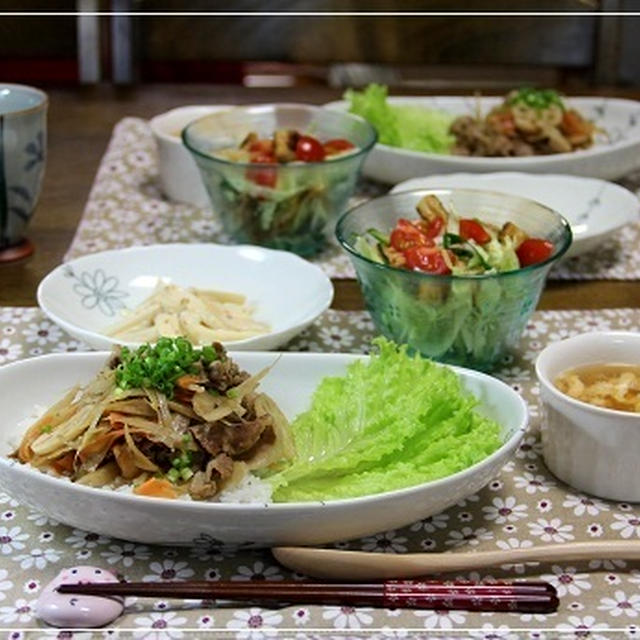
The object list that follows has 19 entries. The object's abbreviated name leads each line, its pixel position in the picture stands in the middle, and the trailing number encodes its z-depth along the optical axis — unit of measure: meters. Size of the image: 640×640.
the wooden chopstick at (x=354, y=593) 0.89
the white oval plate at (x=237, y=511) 0.90
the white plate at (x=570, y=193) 1.33
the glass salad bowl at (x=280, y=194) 1.31
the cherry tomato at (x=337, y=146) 1.38
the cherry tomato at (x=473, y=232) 1.17
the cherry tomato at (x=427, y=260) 1.13
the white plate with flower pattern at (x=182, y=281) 1.19
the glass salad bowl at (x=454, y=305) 1.11
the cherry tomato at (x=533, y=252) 1.16
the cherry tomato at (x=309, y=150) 1.34
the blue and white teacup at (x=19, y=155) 1.27
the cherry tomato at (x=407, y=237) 1.15
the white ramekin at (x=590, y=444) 0.98
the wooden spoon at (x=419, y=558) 0.91
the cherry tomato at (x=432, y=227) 1.18
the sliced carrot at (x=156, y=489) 0.93
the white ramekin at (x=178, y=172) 1.42
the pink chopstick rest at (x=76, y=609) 0.88
